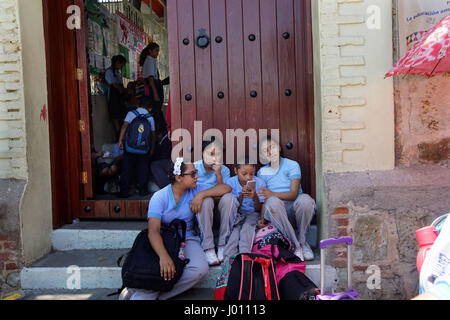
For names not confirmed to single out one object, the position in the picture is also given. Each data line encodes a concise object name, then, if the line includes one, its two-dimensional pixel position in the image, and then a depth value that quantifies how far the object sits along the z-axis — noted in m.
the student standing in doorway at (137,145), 4.71
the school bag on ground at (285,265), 2.53
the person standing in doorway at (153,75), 5.59
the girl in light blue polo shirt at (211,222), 3.31
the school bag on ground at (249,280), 2.55
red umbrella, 2.37
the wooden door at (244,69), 3.80
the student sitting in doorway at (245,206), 3.26
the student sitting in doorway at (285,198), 3.25
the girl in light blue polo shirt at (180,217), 2.86
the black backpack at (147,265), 2.75
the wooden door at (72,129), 4.03
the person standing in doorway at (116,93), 5.46
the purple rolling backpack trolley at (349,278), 2.15
